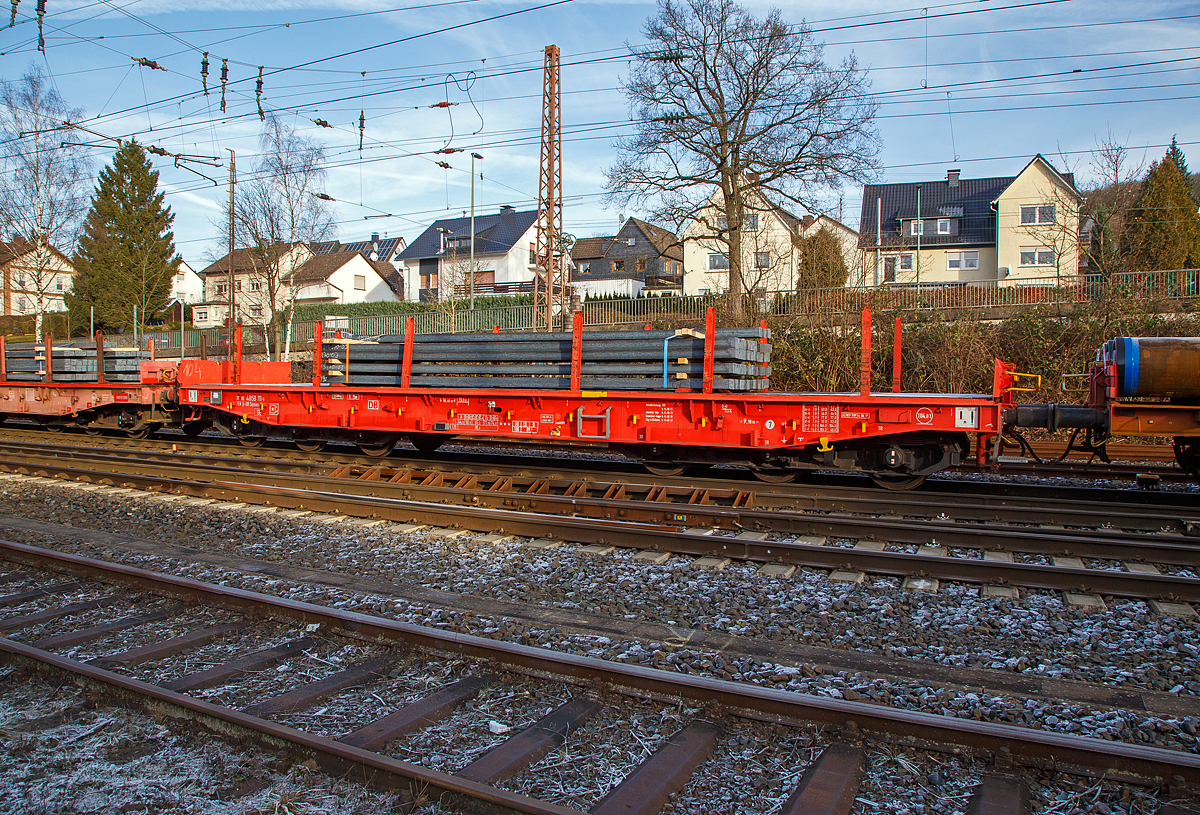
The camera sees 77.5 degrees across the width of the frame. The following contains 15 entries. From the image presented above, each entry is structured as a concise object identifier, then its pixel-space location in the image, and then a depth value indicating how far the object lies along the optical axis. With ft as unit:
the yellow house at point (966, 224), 154.40
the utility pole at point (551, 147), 62.44
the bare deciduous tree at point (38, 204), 109.91
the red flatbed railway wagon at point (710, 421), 28.63
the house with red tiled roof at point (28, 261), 112.06
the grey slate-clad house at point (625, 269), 185.47
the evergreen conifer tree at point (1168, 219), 108.68
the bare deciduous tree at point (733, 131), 80.69
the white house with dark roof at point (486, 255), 187.16
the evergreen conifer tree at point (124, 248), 148.66
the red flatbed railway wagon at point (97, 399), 51.13
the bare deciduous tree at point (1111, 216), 65.29
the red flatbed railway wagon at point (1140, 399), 26.35
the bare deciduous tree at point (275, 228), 119.55
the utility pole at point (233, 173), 104.82
